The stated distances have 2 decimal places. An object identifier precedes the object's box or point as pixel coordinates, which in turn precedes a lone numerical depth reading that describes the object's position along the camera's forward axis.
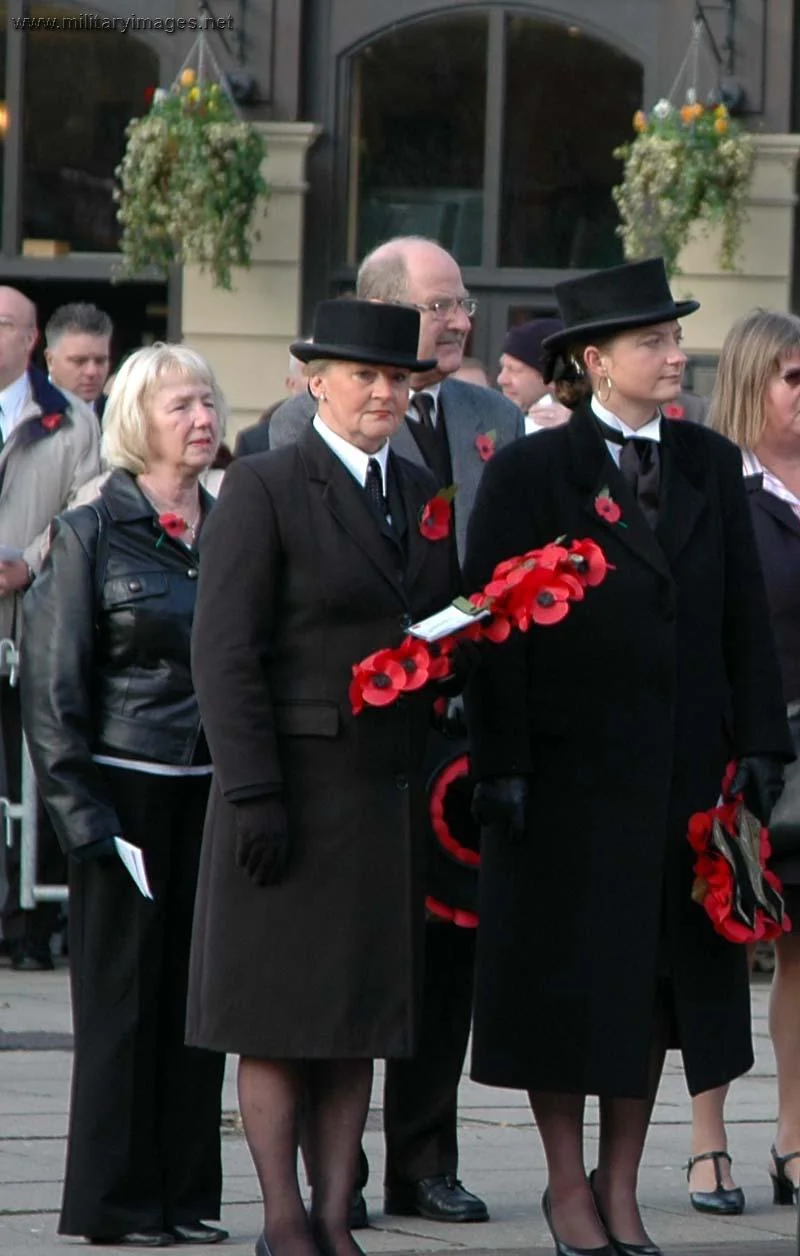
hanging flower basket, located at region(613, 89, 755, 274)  29.23
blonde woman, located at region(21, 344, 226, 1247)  11.69
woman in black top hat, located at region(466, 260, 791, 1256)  11.33
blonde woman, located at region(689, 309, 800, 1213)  13.37
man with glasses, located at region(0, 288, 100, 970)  19.84
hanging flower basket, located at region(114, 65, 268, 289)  29.61
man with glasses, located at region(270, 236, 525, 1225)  12.41
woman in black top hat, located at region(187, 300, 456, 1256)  10.68
